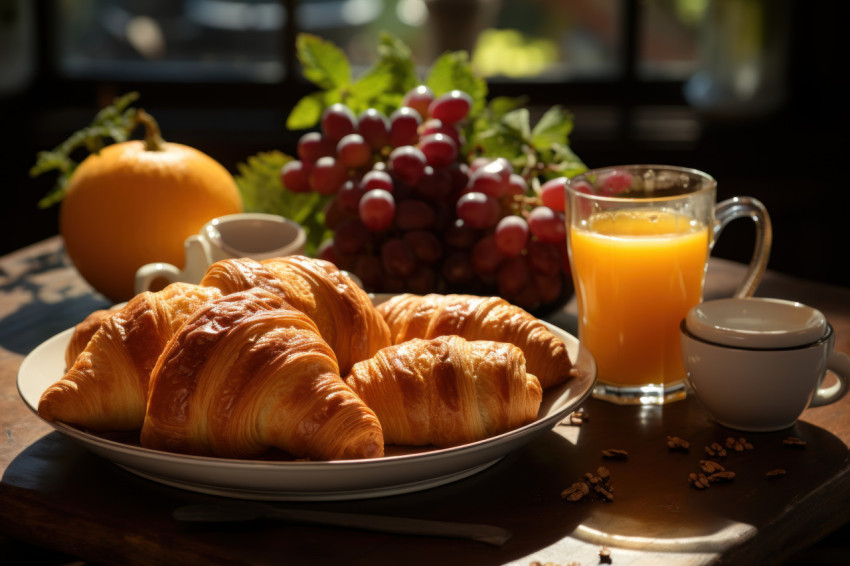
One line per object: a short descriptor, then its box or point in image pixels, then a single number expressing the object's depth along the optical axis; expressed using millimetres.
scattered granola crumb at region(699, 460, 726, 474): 947
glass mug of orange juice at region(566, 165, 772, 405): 1036
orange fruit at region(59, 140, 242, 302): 1201
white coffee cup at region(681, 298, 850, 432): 970
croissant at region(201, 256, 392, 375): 957
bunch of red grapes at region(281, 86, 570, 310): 1132
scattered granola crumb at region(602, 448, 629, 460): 965
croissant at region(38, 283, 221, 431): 925
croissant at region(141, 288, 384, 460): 895
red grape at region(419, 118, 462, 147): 1182
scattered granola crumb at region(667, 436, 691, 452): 975
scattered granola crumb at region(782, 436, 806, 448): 978
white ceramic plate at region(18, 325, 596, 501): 884
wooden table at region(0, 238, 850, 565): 880
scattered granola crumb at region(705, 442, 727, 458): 967
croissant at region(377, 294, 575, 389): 983
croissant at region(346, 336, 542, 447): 922
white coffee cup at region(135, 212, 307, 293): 1117
